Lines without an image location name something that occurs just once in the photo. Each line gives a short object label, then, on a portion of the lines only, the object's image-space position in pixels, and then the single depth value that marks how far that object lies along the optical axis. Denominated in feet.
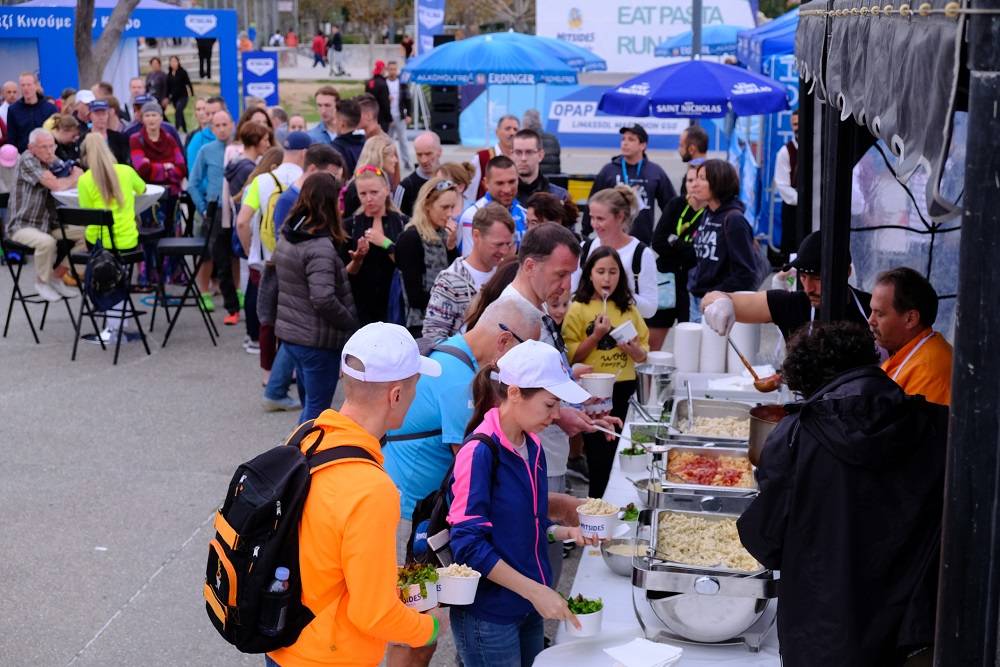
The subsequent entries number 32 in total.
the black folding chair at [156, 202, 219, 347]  31.14
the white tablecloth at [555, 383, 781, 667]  10.86
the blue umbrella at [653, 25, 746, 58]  65.67
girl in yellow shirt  18.83
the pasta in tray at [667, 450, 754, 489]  14.23
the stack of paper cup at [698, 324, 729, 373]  20.39
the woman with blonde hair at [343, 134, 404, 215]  26.55
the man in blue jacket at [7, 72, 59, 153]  47.91
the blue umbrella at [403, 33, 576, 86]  47.52
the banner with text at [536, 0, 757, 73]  71.15
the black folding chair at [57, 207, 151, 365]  29.37
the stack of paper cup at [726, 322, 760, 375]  20.42
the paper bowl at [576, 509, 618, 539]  11.87
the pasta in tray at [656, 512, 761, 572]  11.68
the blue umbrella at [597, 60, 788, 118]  37.24
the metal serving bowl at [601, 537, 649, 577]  12.51
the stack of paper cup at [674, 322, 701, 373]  20.36
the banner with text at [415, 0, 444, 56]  70.23
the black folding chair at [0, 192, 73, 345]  32.50
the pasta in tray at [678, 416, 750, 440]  16.31
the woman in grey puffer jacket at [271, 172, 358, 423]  21.44
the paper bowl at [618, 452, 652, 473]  15.64
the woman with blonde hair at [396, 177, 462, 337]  21.66
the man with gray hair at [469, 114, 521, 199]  29.37
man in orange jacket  8.35
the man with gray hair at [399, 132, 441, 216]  27.37
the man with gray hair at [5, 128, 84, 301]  32.91
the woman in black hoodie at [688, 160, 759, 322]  22.98
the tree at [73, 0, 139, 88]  57.93
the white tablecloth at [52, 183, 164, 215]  31.50
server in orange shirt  12.01
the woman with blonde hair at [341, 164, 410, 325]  23.04
